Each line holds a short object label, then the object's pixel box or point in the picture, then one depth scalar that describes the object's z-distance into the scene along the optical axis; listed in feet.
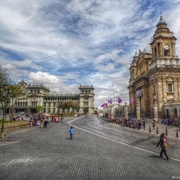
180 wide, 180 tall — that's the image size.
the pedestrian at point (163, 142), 34.55
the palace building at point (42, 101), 354.74
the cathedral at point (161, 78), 142.82
